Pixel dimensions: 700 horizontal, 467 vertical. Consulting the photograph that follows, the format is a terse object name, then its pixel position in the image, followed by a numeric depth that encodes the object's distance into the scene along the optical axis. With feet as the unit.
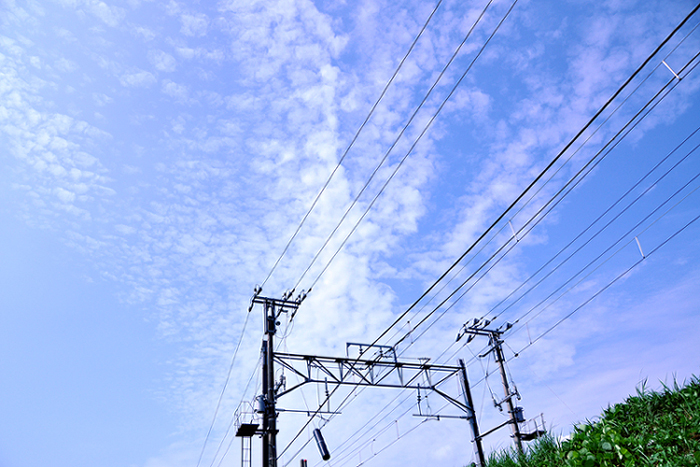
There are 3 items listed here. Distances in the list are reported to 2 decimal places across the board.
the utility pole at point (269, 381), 51.21
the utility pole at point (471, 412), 62.21
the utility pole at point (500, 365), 69.87
